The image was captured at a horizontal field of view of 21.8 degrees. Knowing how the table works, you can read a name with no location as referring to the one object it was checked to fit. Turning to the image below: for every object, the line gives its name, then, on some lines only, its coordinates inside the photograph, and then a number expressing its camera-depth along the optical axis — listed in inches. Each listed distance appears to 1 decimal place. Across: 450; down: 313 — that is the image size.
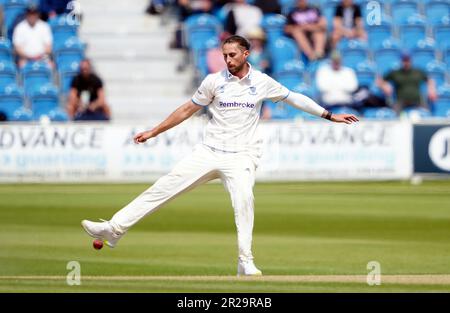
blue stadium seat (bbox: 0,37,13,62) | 866.1
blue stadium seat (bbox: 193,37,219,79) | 893.2
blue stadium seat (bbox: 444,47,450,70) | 960.3
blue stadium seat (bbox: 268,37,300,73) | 908.6
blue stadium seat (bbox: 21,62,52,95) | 868.0
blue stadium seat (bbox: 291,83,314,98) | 853.8
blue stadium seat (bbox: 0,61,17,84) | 854.5
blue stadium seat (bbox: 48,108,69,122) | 829.2
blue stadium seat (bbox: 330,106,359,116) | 845.8
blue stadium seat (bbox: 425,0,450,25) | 979.9
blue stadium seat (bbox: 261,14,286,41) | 924.0
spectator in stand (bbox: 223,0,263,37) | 890.1
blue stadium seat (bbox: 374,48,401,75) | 934.8
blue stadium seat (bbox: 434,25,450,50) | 966.4
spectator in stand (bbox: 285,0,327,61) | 900.6
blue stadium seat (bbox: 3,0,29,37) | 888.3
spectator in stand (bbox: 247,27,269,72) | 872.3
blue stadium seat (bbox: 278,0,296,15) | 944.9
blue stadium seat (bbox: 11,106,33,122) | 822.5
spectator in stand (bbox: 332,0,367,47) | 908.0
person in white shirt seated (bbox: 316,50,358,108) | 851.4
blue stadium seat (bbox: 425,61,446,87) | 928.9
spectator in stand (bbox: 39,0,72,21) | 887.7
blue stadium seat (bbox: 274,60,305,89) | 881.5
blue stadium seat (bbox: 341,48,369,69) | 914.1
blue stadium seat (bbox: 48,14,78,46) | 904.3
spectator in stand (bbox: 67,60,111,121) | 812.6
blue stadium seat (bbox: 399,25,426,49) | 963.3
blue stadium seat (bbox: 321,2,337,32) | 937.5
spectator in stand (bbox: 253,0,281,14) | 928.9
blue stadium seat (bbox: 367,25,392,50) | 946.7
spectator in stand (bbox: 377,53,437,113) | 874.8
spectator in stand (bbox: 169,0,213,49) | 927.0
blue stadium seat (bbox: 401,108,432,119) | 856.0
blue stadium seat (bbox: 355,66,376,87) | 897.5
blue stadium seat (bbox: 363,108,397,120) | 850.1
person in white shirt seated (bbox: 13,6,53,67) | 856.3
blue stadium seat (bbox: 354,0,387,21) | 907.2
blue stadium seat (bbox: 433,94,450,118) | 900.6
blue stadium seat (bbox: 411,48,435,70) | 940.6
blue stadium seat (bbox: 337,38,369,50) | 916.0
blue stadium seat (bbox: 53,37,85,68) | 889.5
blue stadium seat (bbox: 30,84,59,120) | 852.0
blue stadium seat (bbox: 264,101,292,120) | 845.8
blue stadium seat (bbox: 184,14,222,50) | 916.2
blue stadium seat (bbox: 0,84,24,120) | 831.1
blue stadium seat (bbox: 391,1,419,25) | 975.6
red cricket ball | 373.4
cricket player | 363.3
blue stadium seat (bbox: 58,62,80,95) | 871.7
